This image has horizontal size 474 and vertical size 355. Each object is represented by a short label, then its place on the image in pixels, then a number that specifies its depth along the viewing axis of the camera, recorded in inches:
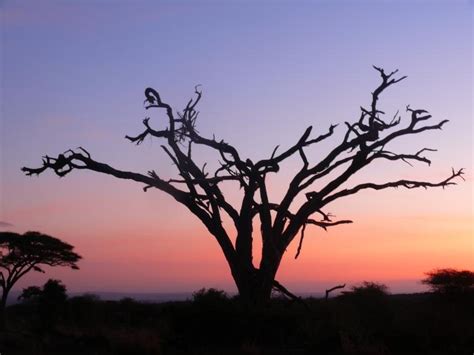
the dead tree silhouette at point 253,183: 908.6
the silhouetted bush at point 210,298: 833.7
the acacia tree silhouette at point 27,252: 1769.2
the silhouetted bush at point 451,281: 1194.0
